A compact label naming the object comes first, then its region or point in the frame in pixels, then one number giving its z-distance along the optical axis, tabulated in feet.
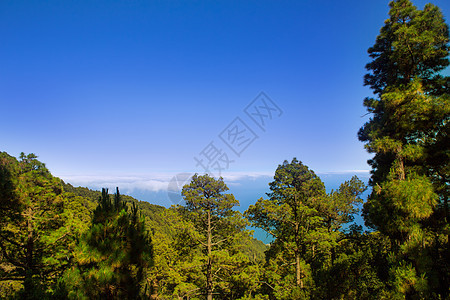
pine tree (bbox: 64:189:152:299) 14.12
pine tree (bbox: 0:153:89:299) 25.15
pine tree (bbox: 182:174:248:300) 37.52
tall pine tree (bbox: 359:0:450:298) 17.50
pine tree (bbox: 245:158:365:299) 34.88
